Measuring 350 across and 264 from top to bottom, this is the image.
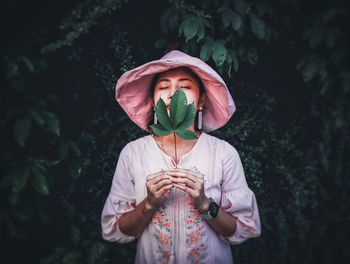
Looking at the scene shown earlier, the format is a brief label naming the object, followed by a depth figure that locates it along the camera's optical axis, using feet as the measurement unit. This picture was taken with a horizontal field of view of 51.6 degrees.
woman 4.58
